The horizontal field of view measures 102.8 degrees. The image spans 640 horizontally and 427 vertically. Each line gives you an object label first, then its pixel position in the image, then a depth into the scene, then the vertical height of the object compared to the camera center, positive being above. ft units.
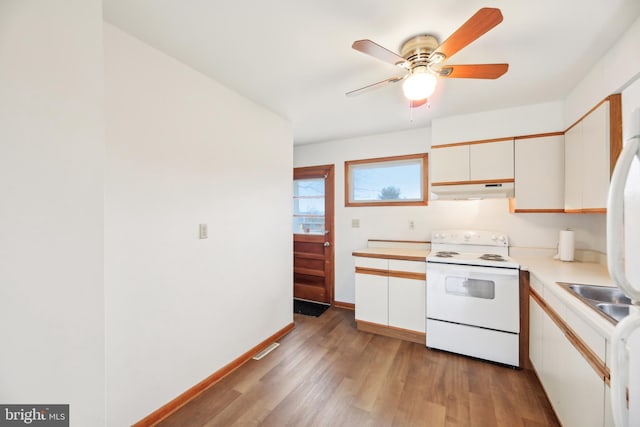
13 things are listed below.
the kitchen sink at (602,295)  4.25 -1.61
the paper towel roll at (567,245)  7.65 -1.01
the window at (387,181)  10.73 +1.37
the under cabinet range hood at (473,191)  8.38 +0.71
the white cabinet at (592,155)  5.36 +1.35
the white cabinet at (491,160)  8.33 +1.71
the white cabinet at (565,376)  3.75 -2.95
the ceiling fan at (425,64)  4.33 +2.82
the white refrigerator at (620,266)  2.30 -0.50
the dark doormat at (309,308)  11.47 -4.50
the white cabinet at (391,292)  8.71 -2.89
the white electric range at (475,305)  7.26 -2.81
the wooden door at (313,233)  12.39 -1.07
